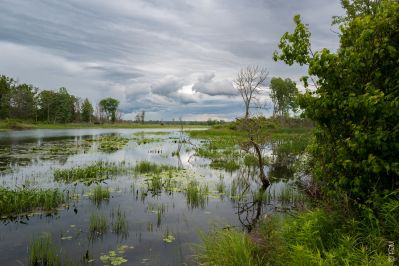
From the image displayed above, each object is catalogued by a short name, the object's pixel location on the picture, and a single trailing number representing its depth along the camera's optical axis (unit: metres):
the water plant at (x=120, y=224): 10.01
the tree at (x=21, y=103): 99.62
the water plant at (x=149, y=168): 20.93
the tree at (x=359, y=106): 6.04
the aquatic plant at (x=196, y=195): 13.65
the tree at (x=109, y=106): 166.00
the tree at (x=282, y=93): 109.56
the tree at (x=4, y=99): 95.10
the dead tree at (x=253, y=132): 16.70
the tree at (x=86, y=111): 140.12
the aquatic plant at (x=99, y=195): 13.56
